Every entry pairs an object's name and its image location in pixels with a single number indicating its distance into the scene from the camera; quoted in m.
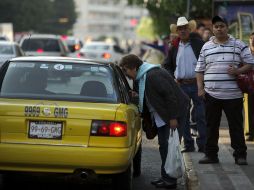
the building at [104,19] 175.25
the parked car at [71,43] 30.32
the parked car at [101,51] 36.84
